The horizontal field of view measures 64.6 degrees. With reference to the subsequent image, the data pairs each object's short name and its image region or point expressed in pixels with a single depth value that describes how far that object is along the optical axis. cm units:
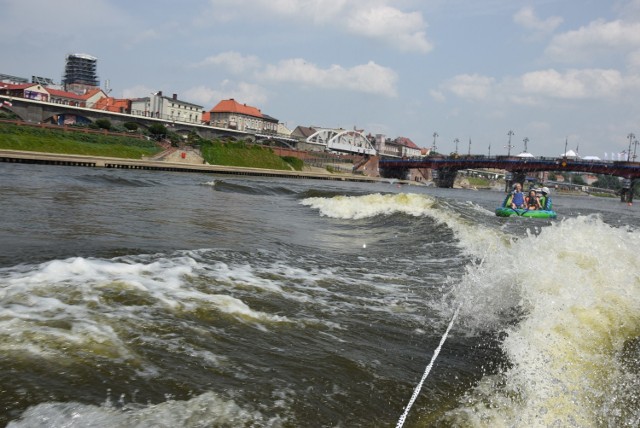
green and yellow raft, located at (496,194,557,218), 2984
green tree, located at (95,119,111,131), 8016
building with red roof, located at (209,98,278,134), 15812
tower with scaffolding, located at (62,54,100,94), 16062
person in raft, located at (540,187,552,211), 3181
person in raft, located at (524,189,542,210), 3122
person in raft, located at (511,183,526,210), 3053
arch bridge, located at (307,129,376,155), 17688
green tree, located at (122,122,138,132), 8762
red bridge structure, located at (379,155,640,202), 9719
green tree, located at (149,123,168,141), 9038
